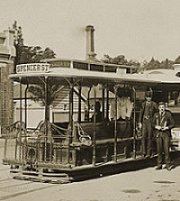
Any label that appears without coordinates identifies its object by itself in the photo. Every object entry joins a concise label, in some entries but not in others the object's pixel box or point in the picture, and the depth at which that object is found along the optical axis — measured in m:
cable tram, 12.38
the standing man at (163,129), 14.46
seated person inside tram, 14.90
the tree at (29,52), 54.53
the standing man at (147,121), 14.84
